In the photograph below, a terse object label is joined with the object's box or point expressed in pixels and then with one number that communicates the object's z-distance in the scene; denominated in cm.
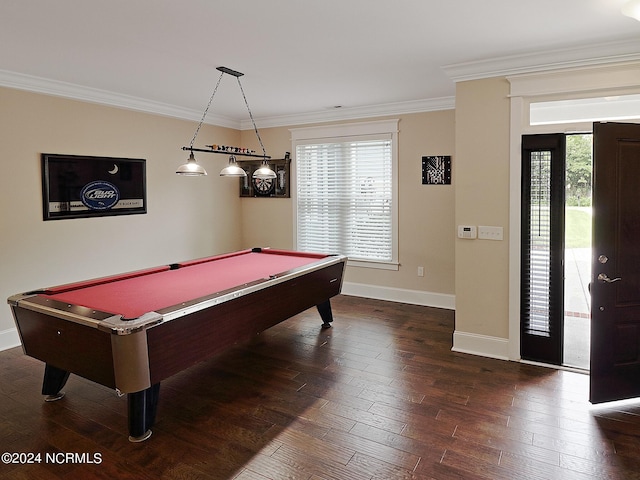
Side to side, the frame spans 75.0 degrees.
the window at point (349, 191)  573
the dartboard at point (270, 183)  647
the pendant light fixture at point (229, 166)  365
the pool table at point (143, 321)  235
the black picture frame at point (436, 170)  527
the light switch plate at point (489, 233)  374
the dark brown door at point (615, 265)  289
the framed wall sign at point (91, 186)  436
